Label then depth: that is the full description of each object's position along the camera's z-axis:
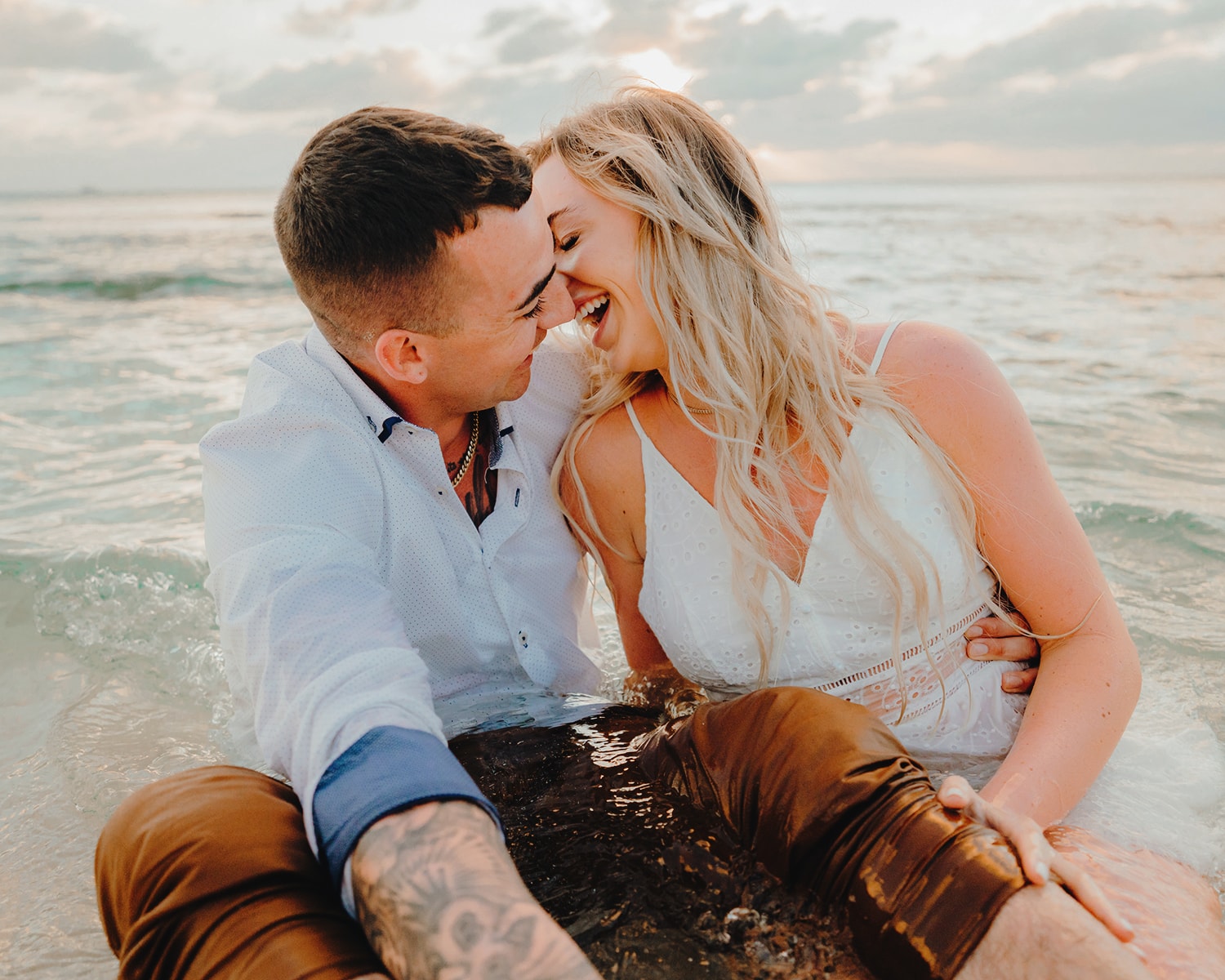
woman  0.91
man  0.62
